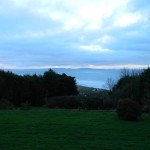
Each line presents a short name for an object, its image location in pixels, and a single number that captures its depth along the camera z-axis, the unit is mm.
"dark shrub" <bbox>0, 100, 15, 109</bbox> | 11524
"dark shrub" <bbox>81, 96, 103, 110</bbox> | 12704
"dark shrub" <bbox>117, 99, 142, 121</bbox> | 8292
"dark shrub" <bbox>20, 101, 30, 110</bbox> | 10723
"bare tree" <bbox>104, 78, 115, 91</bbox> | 16041
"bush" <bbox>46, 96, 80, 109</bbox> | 13156
